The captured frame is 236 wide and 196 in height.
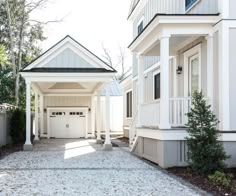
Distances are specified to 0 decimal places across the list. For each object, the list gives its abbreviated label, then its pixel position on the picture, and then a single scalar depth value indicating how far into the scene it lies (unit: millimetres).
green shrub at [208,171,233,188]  4876
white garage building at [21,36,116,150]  10455
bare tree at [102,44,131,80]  33747
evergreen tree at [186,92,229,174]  5553
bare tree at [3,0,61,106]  14894
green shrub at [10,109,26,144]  12075
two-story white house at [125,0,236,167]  6153
